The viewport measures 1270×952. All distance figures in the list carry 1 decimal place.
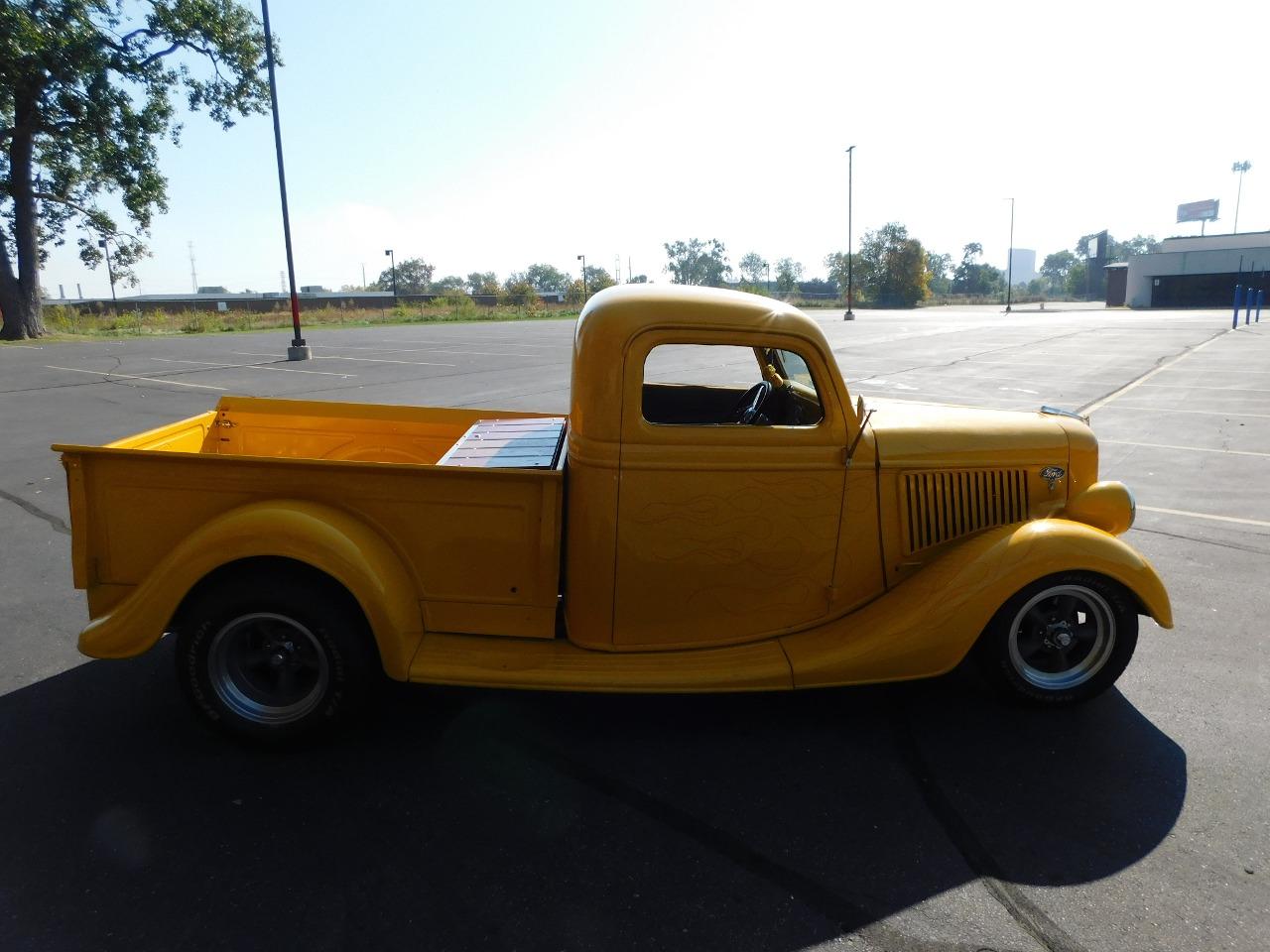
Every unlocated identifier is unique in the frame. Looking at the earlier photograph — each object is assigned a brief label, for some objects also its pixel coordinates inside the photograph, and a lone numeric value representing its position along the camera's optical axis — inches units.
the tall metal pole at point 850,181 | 1746.7
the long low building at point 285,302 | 2515.9
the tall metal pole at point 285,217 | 688.4
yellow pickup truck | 122.7
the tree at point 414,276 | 4874.5
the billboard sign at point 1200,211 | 3486.7
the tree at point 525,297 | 2456.0
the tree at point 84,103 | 992.9
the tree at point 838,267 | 3355.1
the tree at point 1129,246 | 6897.6
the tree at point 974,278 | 4687.5
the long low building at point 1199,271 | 2016.5
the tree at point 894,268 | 3041.3
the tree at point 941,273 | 4778.5
